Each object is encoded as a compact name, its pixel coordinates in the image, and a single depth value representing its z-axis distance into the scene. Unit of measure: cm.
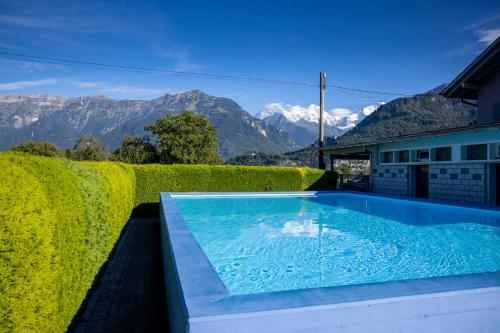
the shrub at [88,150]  5330
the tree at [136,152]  3994
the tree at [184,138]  3916
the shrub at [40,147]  5164
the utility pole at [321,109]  2167
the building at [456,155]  1216
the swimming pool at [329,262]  242
